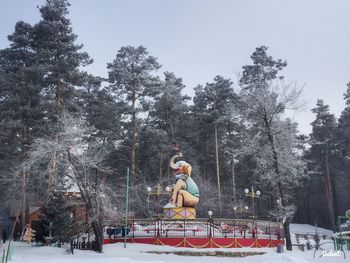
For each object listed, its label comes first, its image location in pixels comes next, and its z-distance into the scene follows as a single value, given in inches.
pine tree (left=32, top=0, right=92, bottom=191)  1233.4
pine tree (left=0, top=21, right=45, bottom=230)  1211.2
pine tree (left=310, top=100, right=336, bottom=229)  2110.0
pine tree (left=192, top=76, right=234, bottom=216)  1788.9
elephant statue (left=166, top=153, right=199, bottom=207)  1124.5
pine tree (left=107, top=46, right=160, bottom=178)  1584.6
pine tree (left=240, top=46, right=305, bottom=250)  1067.9
